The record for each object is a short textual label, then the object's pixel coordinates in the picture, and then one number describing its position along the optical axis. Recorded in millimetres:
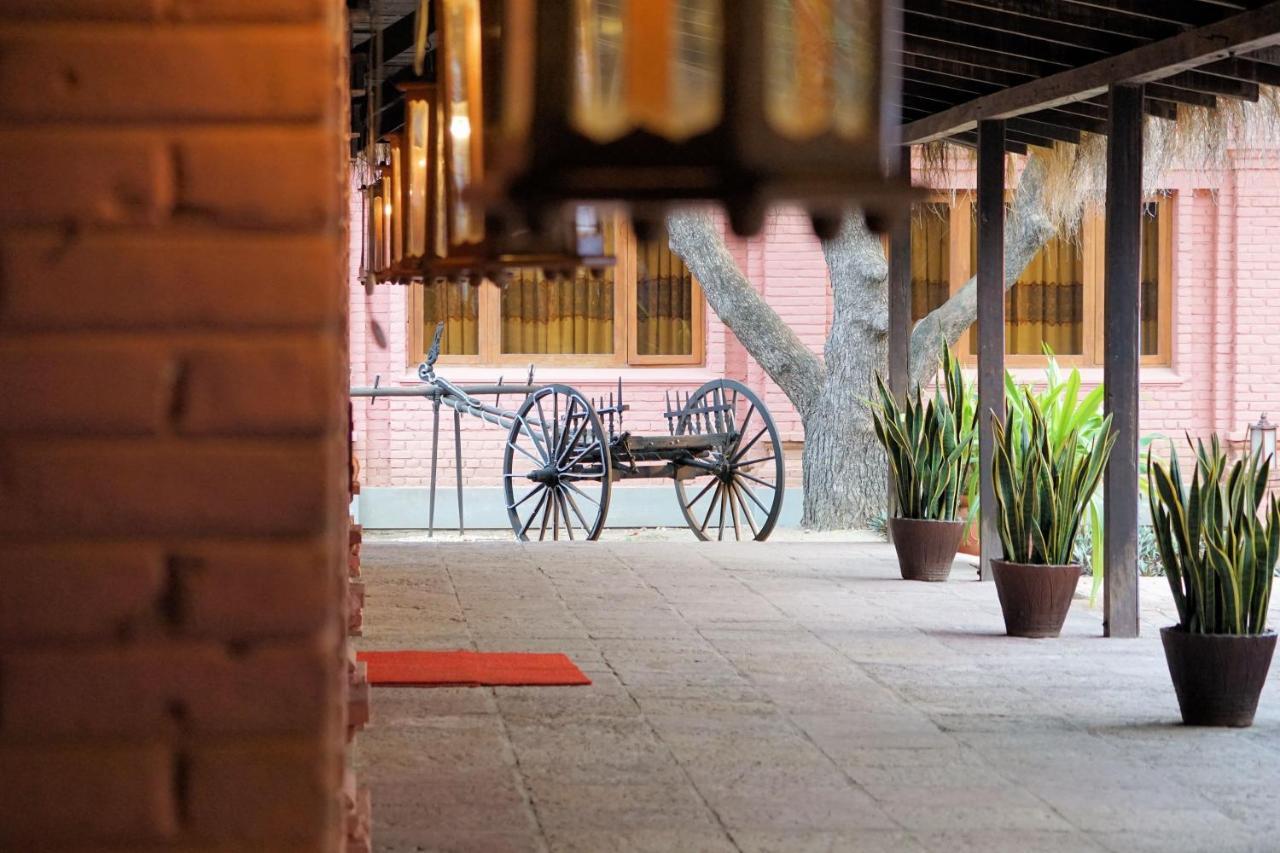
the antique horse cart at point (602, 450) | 20031
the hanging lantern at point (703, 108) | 2061
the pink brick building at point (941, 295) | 24453
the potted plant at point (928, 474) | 14727
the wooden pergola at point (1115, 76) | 10648
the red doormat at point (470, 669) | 9641
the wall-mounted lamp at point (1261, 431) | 23856
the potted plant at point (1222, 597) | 9008
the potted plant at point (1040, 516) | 11766
